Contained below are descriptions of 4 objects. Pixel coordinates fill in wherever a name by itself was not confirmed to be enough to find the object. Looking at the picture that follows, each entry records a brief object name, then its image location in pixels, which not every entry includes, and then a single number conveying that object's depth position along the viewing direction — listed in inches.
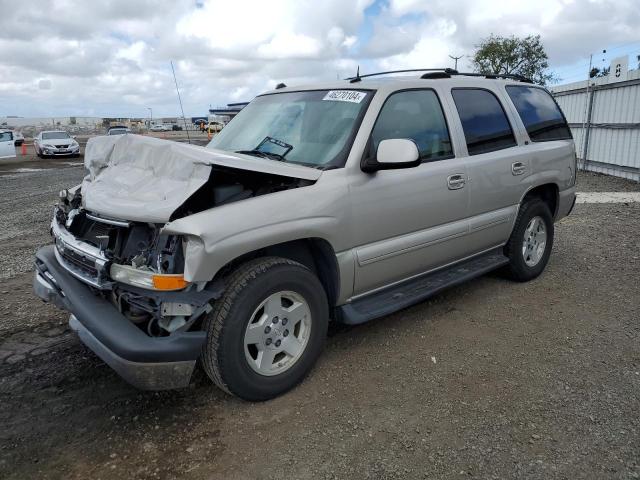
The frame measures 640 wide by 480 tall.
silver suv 110.7
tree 1247.5
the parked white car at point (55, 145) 993.5
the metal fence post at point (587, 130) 526.4
